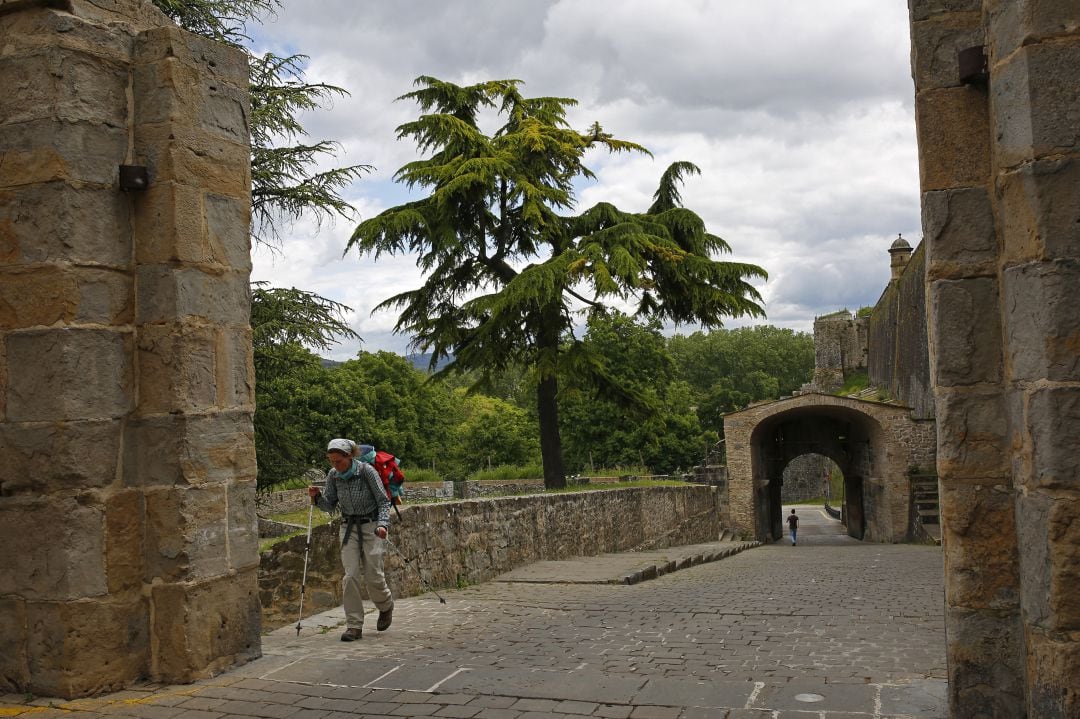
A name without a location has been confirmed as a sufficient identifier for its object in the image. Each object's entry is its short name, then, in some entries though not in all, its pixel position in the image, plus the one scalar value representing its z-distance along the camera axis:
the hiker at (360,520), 6.74
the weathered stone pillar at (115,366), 5.27
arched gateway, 27.42
